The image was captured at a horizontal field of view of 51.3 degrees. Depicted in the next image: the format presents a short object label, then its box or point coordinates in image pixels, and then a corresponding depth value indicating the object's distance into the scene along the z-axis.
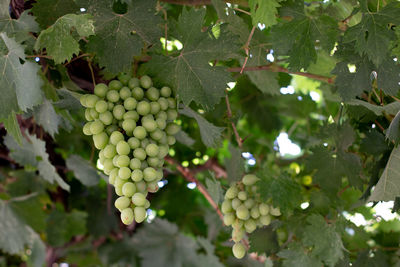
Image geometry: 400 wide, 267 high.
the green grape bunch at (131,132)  0.71
